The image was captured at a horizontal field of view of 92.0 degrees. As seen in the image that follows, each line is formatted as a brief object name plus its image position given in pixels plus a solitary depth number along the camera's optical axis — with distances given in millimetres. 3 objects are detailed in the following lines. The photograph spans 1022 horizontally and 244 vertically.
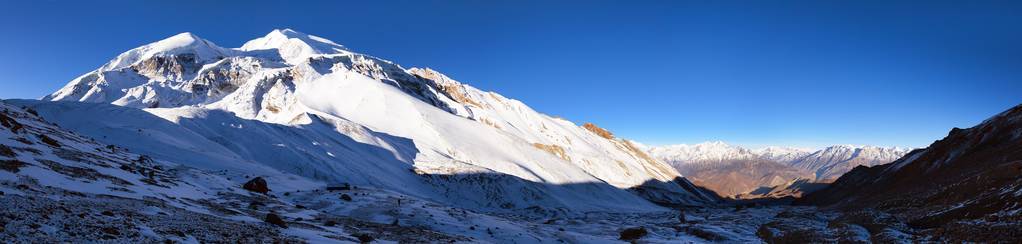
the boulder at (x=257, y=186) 38000
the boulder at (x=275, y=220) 20178
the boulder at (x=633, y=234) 40469
